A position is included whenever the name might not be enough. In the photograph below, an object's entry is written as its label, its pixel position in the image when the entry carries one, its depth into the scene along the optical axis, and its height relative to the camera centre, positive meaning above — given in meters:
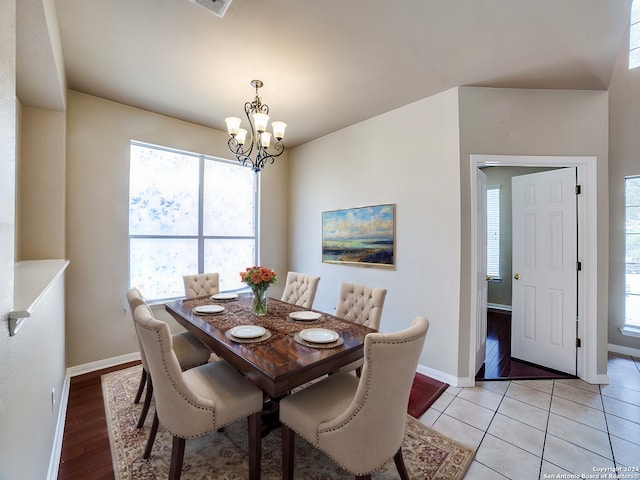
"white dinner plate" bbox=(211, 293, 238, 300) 2.82 -0.59
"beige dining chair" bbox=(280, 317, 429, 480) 1.21 -0.88
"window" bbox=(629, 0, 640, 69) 3.29 +2.49
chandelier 2.31 +0.98
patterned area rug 1.65 -1.41
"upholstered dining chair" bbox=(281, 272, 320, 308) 2.81 -0.53
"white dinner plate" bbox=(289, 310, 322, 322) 2.16 -0.61
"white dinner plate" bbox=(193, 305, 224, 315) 2.28 -0.58
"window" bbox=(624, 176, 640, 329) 3.34 -0.13
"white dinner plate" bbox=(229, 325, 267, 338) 1.76 -0.61
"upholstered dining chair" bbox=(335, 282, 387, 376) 2.28 -0.58
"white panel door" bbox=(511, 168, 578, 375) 2.82 -0.31
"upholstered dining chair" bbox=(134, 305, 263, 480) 1.41 -0.90
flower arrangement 2.23 -0.34
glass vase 2.29 -0.53
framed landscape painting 3.27 +0.07
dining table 1.42 -0.64
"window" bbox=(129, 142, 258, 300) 3.34 +0.30
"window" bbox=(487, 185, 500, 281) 5.26 +0.18
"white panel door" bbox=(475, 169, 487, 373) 2.80 -0.29
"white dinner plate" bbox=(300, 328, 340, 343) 1.70 -0.62
